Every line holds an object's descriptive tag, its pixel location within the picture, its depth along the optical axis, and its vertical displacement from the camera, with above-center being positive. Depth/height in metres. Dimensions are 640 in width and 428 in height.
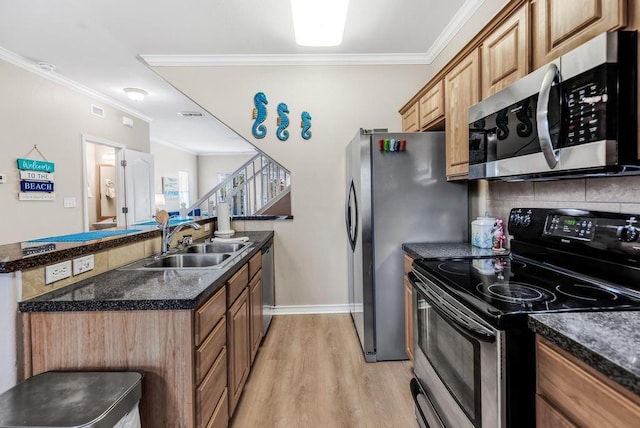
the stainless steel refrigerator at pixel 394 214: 2.35 -0.04
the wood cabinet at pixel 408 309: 2.18 -0.69
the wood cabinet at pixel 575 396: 0.66 -0.44
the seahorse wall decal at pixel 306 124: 3.36 +0.90
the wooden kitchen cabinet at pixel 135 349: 1.19 -0.50
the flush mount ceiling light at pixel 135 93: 4.18 +1.58
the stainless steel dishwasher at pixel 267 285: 2.78 -0.69
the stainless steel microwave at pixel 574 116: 0.98 +0.32
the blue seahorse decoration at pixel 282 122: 3.35 +0.93
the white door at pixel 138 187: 5.00 +0.44
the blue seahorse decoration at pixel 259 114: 3.33 +1.01
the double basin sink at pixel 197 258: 1.86 -0.29
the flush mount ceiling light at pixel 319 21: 2.19 +1.39
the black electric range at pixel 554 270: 1.04 -0.29
